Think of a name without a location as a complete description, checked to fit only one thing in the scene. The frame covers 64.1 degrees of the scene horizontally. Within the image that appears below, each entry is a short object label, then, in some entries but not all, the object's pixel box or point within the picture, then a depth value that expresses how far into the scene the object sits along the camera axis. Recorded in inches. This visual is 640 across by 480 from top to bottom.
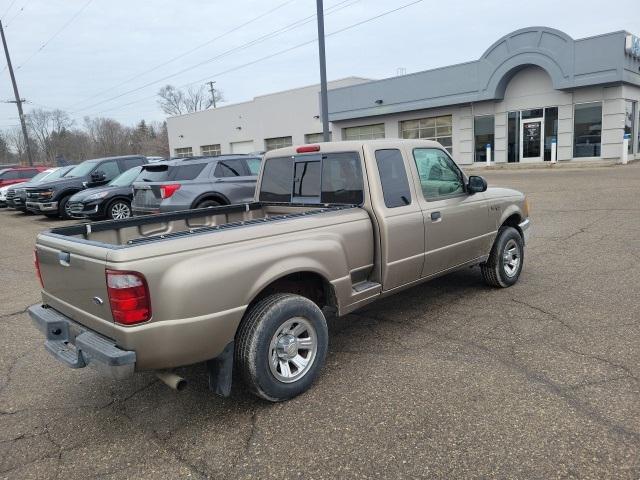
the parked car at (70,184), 606.9
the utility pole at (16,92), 1315.2
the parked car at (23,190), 673.0
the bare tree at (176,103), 3575.3
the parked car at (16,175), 903.7
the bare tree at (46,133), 2861.7
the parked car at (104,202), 517.7
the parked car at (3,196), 814.2
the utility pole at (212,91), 3200.8
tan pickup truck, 120.3
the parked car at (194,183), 400.5
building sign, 828.6
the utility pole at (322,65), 637.9
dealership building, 874.8
